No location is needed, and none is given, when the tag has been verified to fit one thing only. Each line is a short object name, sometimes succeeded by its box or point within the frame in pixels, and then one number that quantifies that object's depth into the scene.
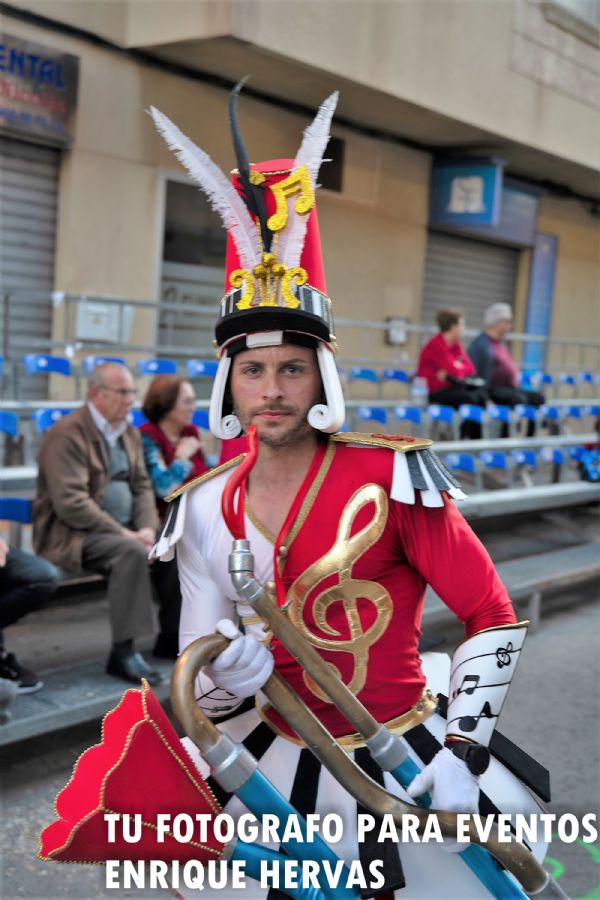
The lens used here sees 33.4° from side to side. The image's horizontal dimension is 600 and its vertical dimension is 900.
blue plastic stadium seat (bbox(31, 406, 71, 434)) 6.75
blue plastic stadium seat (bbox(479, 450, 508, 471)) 8.91
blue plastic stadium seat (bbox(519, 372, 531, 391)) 12.90
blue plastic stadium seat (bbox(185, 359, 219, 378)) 8.55
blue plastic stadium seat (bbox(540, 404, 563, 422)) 11.19
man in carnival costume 1.94
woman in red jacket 9.53
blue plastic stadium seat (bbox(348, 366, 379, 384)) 10.89
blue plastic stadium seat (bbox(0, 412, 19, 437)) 6.03
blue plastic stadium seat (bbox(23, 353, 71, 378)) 7.62
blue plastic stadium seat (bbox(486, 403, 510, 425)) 9.65
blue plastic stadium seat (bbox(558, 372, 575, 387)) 13.73
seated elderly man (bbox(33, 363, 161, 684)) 4.79
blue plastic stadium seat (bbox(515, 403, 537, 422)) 10.22
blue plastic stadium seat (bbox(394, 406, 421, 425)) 9.19
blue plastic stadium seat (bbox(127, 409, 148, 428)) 6.96
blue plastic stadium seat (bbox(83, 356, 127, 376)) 8.27
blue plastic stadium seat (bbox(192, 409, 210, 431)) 7.52
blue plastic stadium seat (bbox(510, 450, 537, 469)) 9.34
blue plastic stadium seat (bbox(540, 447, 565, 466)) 9.74
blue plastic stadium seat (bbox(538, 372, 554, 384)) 12.68
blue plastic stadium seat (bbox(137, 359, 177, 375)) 8.42
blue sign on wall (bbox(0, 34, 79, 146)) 8.98
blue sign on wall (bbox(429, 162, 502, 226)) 13.80
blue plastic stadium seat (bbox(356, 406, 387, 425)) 9.14
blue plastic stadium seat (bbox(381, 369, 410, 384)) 11.24
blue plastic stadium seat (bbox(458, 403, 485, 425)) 9.32
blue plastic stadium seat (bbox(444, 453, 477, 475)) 8.30
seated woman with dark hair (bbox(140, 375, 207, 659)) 5.85
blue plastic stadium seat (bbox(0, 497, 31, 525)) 5.16
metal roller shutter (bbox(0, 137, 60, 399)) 9.59
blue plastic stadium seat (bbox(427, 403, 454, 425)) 9.09
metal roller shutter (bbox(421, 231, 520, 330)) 15.21
